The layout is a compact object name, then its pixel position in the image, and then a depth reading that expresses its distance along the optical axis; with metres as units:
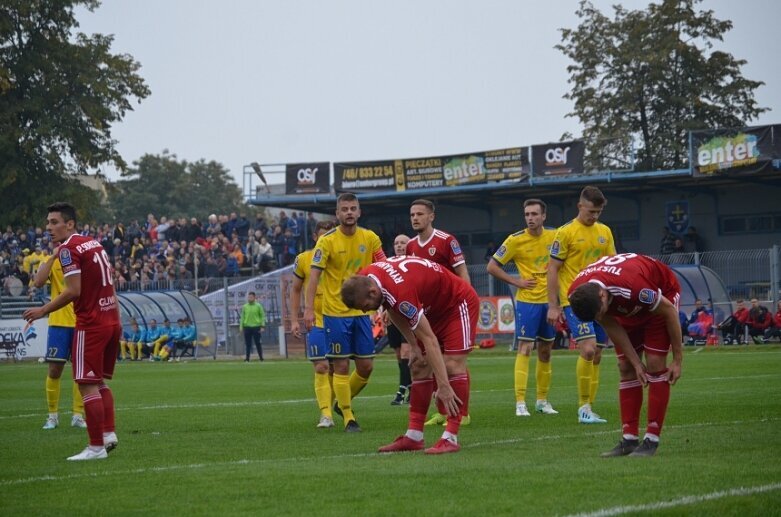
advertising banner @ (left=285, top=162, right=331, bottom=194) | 50.78
